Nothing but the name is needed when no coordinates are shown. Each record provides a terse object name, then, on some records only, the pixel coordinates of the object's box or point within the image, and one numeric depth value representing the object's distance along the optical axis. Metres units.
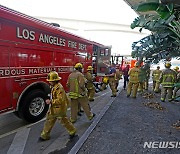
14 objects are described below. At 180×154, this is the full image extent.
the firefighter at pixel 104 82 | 9.78
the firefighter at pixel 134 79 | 8.00
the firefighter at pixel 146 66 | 6.30
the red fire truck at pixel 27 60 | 4.18
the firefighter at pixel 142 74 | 6.27
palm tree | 4.05
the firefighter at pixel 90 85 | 7.07
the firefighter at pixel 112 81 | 8.60
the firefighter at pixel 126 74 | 11.23
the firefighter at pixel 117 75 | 10.69
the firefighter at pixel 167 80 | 7.73
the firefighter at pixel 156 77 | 10.61
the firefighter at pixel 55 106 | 3.72
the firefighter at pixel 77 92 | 4.83
